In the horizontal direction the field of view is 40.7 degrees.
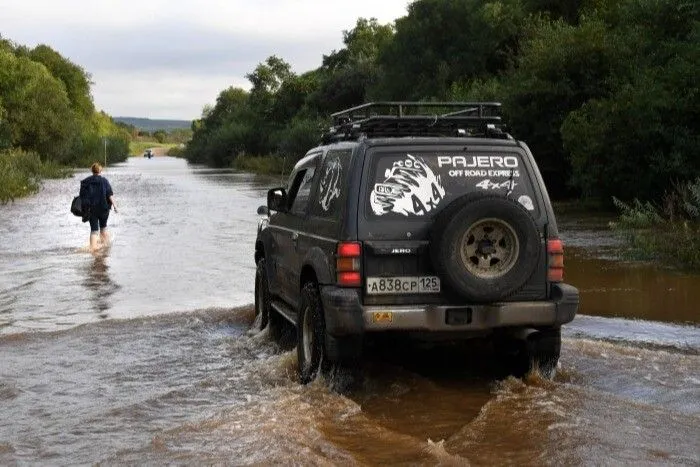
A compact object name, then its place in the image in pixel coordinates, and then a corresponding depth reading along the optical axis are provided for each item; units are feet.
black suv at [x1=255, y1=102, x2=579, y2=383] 21.83
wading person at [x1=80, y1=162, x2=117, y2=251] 58.90
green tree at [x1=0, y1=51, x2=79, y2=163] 197.16
